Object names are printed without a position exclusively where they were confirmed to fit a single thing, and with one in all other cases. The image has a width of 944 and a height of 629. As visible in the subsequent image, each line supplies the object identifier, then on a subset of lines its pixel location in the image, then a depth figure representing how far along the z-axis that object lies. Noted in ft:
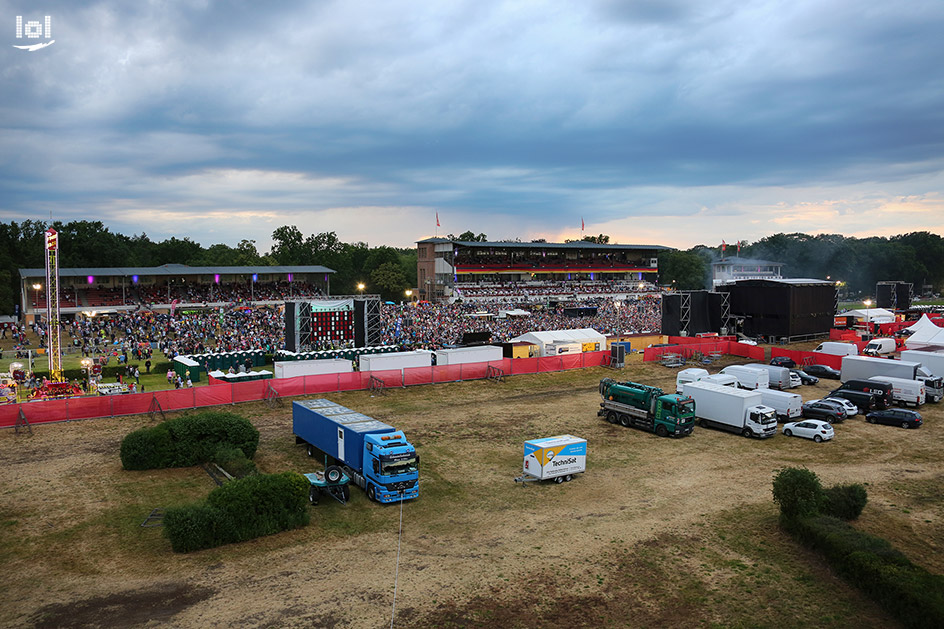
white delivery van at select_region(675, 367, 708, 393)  116.26
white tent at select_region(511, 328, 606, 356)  164.55
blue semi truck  62.64
